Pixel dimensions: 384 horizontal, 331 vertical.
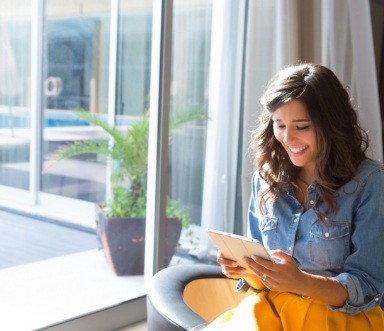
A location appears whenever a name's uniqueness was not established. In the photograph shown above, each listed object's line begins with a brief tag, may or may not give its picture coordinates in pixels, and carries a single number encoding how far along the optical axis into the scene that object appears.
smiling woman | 1.41
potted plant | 3.03
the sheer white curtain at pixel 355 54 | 3.01
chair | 1.64
